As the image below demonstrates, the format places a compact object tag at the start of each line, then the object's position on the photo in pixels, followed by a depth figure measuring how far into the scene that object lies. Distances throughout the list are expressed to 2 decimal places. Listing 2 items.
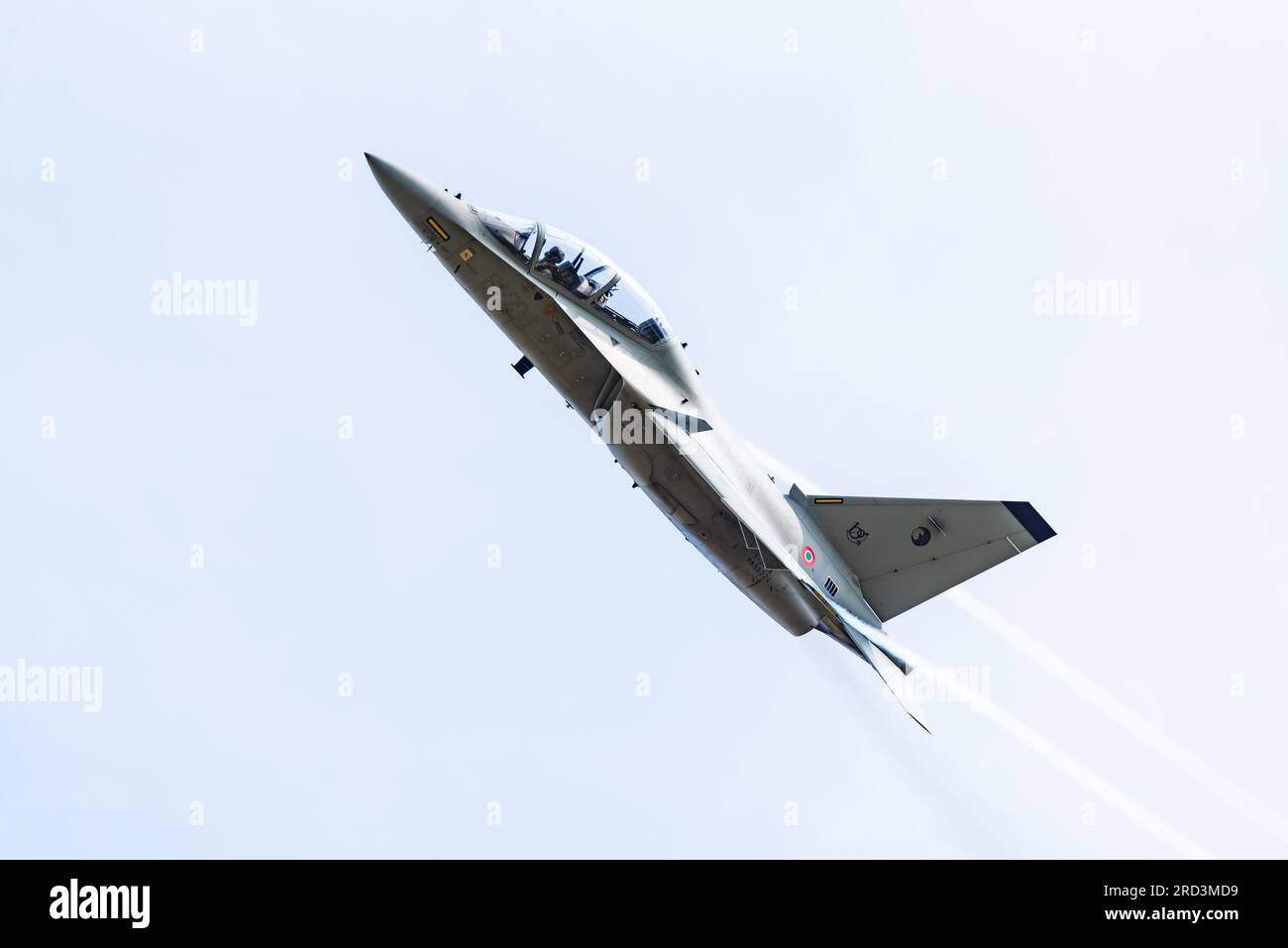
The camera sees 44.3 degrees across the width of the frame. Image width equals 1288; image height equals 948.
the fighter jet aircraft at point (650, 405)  26.34
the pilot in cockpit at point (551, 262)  26.69
